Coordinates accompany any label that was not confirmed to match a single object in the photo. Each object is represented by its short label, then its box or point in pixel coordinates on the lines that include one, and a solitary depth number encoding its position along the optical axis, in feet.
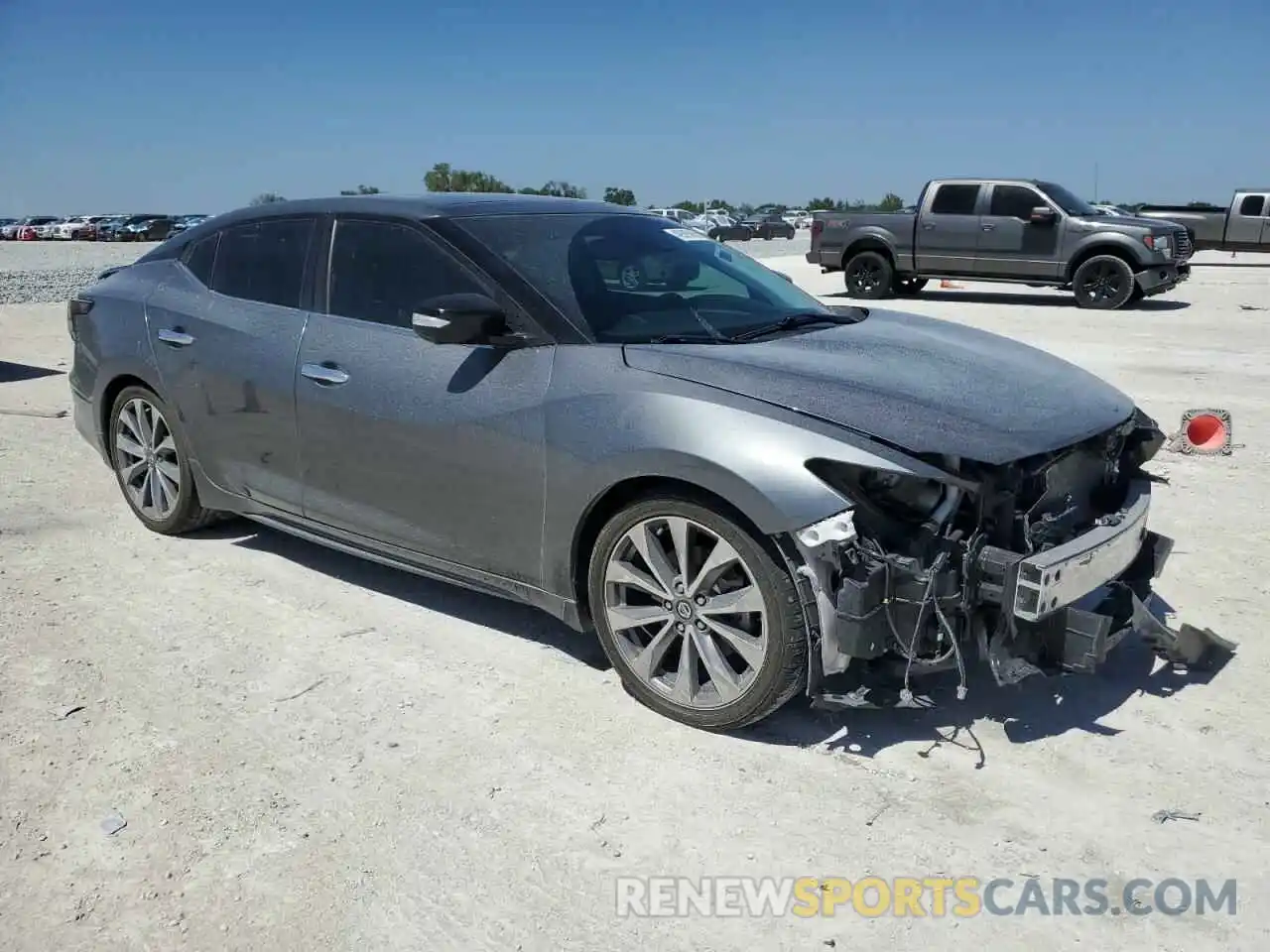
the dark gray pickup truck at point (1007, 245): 53.98
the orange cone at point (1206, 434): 22.57
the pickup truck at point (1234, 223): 81.05
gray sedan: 10.42
